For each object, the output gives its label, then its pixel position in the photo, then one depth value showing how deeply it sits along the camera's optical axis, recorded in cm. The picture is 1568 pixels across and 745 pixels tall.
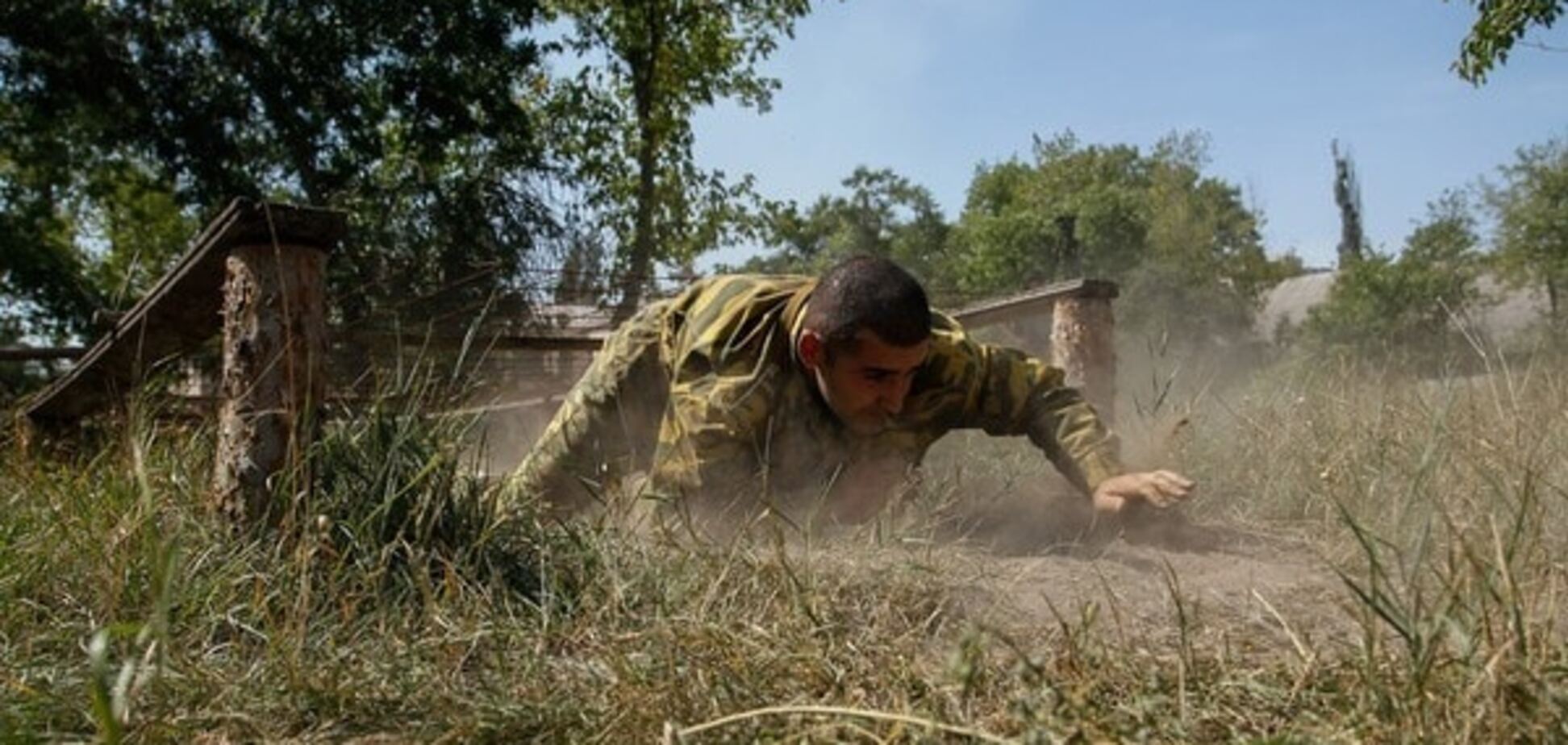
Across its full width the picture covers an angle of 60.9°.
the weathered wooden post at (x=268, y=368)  259
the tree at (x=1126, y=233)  3675
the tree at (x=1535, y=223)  2692
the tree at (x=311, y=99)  1366
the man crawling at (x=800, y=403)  324
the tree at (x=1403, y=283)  2805
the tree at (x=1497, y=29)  661
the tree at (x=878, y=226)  4847
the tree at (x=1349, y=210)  4609
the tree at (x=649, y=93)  1798
